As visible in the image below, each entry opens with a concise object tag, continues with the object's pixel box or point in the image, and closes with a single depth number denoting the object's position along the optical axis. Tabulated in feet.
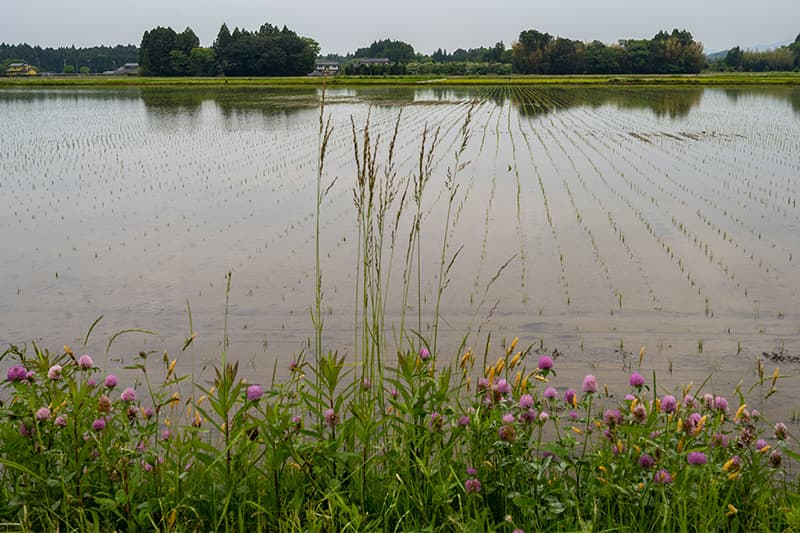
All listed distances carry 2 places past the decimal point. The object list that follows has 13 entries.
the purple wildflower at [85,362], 9.77
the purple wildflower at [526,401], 9.42
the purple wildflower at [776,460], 9.30
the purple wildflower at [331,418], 9.31
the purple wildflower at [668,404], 9.26
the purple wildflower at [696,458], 8.62
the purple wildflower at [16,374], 9.68
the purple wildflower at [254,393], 8.96
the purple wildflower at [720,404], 9.57
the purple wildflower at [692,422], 9.34
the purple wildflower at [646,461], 9.13
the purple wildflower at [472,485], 8.75
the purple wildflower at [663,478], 8.85
